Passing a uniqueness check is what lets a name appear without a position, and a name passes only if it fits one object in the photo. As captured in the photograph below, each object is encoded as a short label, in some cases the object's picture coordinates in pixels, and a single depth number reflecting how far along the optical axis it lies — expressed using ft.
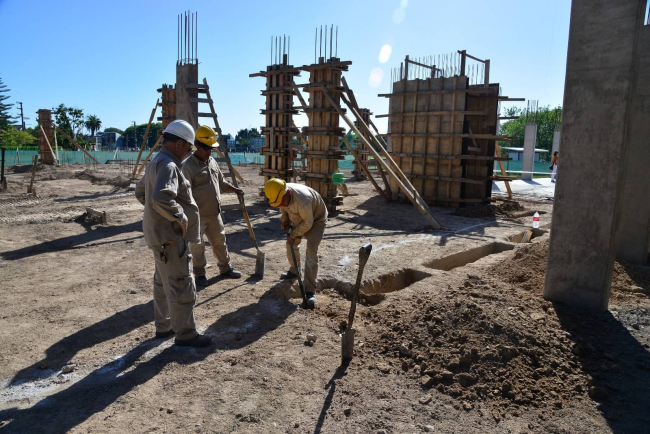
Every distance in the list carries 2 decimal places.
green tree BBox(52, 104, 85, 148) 182.12
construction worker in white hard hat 12.78
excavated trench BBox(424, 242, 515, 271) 25.24
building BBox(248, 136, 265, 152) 321.05
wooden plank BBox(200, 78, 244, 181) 38.29
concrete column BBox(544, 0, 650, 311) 15.64
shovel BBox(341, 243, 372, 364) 13.38
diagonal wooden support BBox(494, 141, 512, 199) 46.68
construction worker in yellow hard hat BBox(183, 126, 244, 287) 19.22
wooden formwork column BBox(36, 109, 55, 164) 81.25
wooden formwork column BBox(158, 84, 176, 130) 49.90
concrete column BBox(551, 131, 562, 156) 91.15
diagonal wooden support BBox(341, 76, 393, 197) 38.78
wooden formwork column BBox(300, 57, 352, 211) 37.29
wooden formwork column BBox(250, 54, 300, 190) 40.52
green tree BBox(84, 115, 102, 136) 258.61
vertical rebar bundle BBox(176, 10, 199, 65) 40.98
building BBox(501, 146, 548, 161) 169.58
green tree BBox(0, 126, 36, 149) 149.38
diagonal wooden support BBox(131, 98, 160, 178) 52.13
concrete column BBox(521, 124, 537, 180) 89.30
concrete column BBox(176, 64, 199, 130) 37.65
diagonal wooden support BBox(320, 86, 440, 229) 33.71
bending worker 16.48
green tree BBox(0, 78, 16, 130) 163.12
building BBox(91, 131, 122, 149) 305.32
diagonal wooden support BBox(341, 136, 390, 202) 41.00
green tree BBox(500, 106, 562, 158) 189.78
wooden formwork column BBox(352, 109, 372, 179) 64.87
